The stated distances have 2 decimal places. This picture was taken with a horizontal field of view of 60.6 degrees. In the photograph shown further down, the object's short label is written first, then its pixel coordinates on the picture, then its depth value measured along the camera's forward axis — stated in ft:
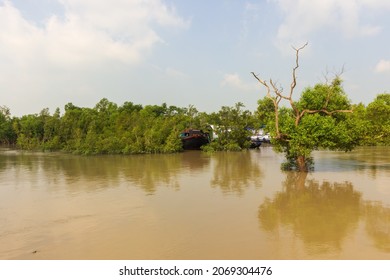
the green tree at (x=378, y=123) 63.82
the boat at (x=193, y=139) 131.82
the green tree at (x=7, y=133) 208.74
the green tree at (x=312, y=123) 57.36
